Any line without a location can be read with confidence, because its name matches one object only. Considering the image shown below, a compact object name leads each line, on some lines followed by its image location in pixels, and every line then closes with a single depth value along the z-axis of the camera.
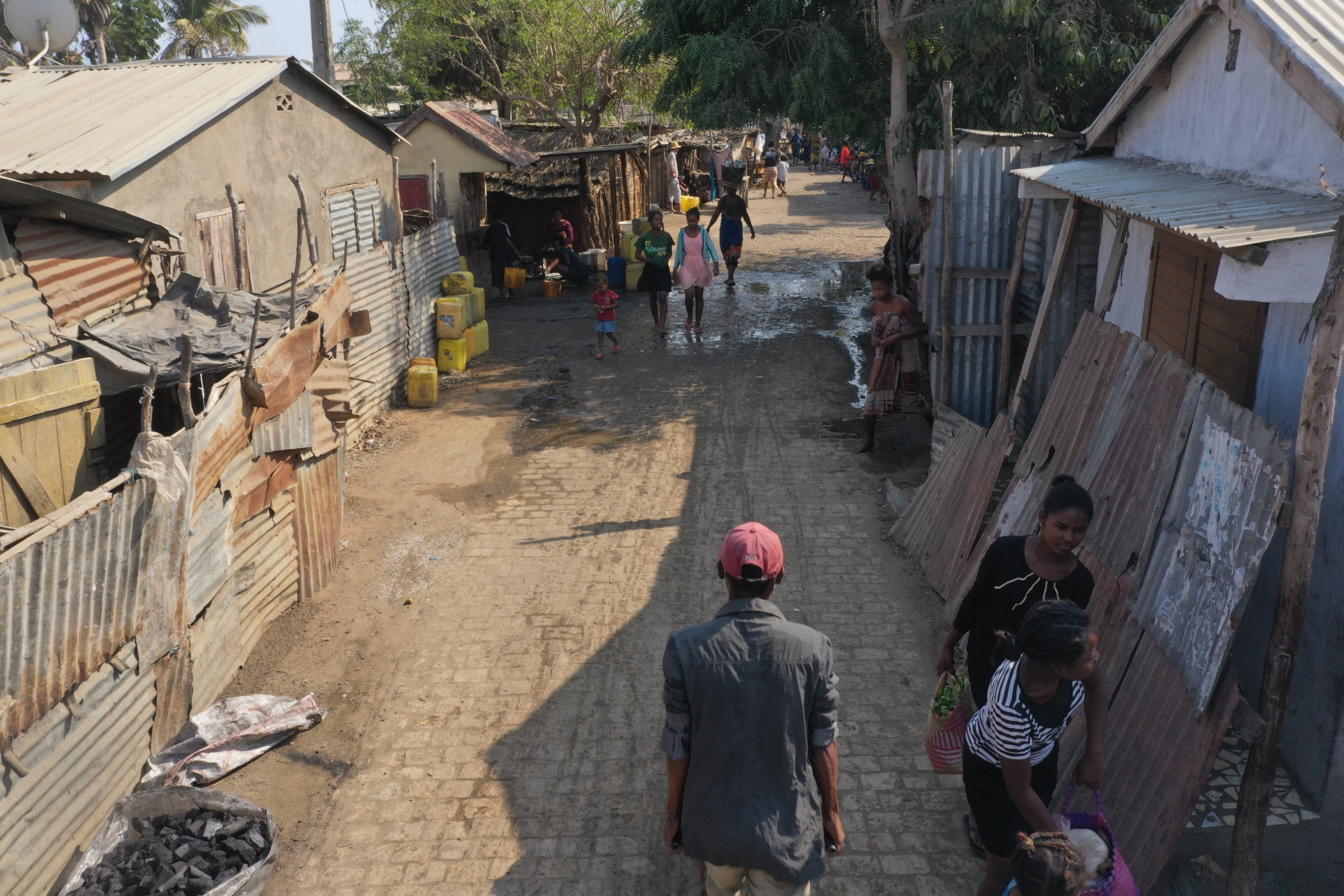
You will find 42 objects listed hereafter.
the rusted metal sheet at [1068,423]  5.69
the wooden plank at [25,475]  5.19
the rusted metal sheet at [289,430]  6.19
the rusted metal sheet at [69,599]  3.95
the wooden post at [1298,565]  3.56
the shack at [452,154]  17.19
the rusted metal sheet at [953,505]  6.61
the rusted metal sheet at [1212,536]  3.89
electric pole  13.43
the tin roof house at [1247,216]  4.11
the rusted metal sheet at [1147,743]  3.84
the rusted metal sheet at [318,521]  6.87
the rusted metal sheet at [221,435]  5.37
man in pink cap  2.99
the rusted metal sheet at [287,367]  6.12
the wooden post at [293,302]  6.39
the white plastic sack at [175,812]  4.20
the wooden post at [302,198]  7.57
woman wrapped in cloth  8.77
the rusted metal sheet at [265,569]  6.08
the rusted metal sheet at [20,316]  5.53
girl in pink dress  13.48
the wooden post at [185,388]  5.09
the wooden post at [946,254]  7.93
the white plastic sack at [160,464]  4.80
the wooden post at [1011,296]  7.57
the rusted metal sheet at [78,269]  5.92
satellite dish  9.52
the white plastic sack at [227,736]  4.97
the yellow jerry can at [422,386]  11.30
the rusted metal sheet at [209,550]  5.35
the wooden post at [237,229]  7.48
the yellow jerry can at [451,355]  12.55
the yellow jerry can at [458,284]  13.40
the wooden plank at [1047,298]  6.64
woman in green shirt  13.54
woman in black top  3.91
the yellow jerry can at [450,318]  12.55
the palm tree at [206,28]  40.19
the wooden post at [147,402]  4.92
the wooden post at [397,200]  12.88
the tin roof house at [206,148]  7.55
